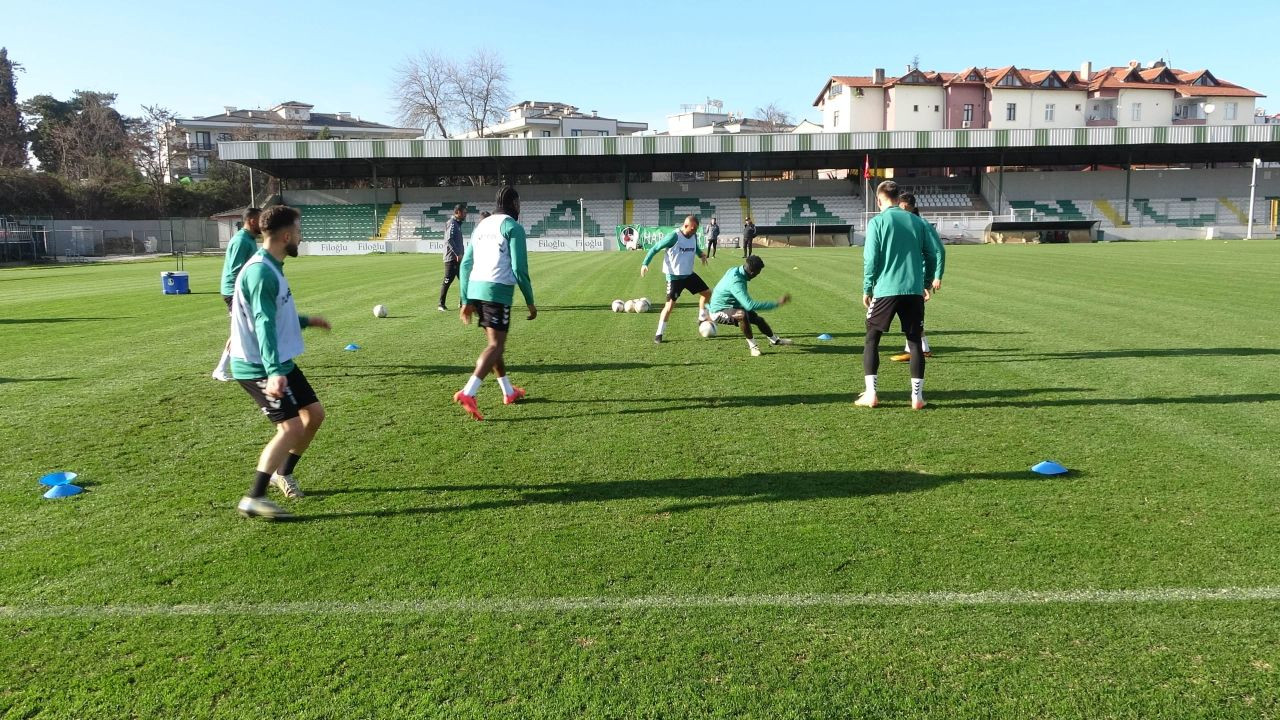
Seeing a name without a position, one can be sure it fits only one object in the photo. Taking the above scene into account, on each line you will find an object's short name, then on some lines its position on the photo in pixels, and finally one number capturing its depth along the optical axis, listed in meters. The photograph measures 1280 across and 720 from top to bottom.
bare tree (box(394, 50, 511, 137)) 79.31
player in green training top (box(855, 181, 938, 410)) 6.91
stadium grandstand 50.34
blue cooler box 19.34
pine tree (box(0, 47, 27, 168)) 63.34
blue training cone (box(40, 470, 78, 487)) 5.11
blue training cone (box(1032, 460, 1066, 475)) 5.14
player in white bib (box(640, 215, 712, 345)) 10.48
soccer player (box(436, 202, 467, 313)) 13.63
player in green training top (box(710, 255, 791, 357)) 9.38
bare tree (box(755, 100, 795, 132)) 100.81
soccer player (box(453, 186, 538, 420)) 6.89
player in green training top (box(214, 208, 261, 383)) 6.82
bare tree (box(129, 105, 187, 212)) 67.19
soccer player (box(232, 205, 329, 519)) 4.34
